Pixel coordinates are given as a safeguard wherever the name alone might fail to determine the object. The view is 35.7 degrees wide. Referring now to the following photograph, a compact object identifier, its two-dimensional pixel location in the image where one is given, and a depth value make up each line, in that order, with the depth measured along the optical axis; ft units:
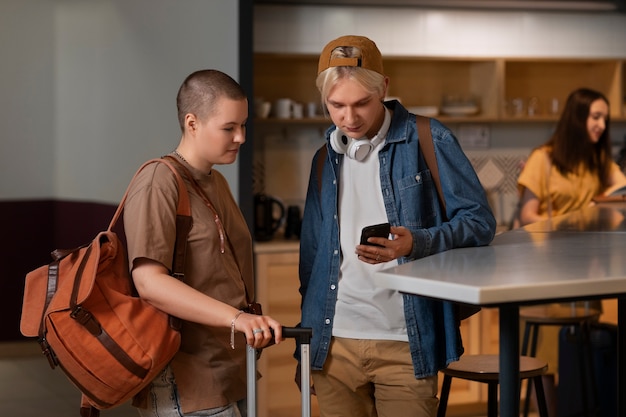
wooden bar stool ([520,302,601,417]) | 14.15
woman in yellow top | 15.94
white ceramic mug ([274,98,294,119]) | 19.01
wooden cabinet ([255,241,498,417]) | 16.90
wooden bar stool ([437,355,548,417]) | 9.24
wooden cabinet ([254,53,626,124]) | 19.65
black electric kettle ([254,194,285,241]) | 17.65
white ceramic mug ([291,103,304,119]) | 19.19
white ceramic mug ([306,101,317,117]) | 19.29
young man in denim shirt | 7.58
